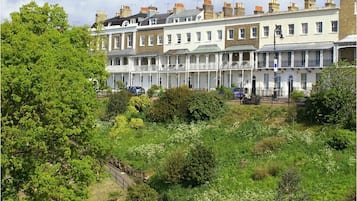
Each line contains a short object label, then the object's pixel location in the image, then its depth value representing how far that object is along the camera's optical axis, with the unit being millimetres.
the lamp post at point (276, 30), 62356
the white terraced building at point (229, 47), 60531
